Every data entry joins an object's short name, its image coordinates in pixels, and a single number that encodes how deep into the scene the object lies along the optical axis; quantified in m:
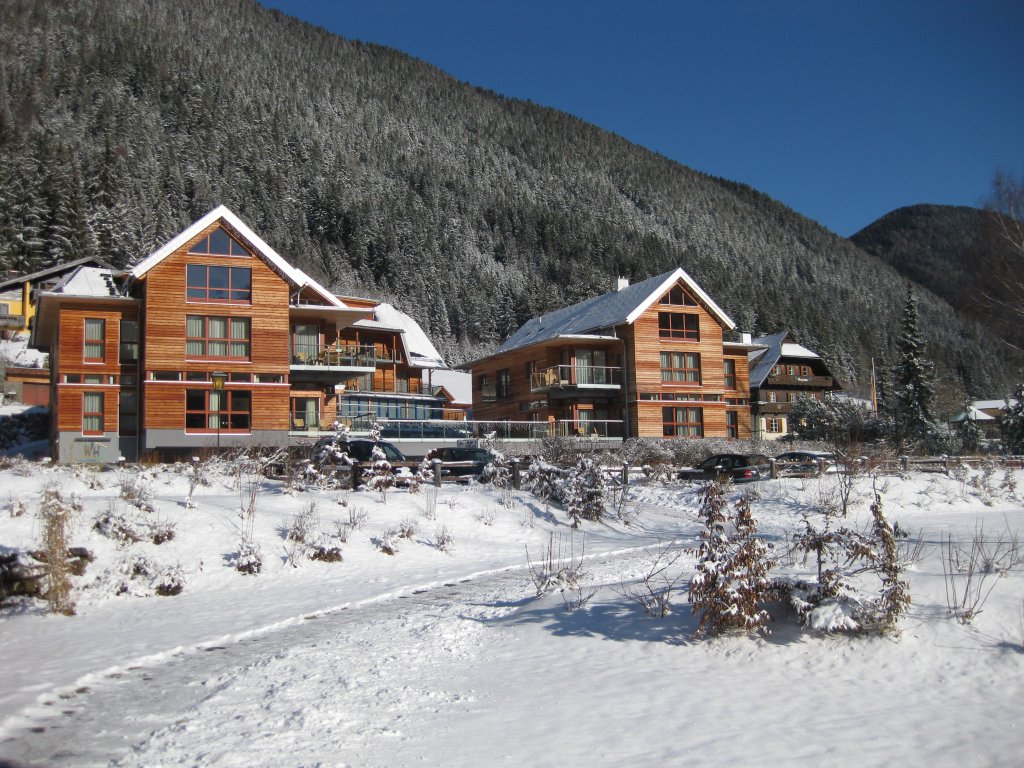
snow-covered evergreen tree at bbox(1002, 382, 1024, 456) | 42.56
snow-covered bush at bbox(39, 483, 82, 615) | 11.97
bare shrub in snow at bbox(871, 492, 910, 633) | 8.76
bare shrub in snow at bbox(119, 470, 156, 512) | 15.61
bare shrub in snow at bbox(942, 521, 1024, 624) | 9.15
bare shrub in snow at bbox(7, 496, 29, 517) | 14.49
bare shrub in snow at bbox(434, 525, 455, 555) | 17.45
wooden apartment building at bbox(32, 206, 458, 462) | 36.22
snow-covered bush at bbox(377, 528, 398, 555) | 16.61
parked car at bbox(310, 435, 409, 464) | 26.89
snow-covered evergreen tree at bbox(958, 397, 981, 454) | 52.66
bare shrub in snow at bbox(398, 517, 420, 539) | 17.48
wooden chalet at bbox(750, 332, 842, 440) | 76.69
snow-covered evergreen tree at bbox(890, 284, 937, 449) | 51.34
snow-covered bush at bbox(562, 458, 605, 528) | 21.66
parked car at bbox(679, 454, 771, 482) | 30.77
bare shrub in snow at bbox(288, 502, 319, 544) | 15.80
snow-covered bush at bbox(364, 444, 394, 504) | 20.31
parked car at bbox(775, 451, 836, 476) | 29.34
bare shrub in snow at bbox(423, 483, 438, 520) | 19.20
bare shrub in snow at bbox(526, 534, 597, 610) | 11.11
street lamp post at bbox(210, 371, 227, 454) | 29.30
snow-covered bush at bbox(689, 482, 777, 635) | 8.93
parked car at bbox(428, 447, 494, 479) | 28.11
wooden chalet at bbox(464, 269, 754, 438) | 47.88
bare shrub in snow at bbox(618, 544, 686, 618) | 10.05
